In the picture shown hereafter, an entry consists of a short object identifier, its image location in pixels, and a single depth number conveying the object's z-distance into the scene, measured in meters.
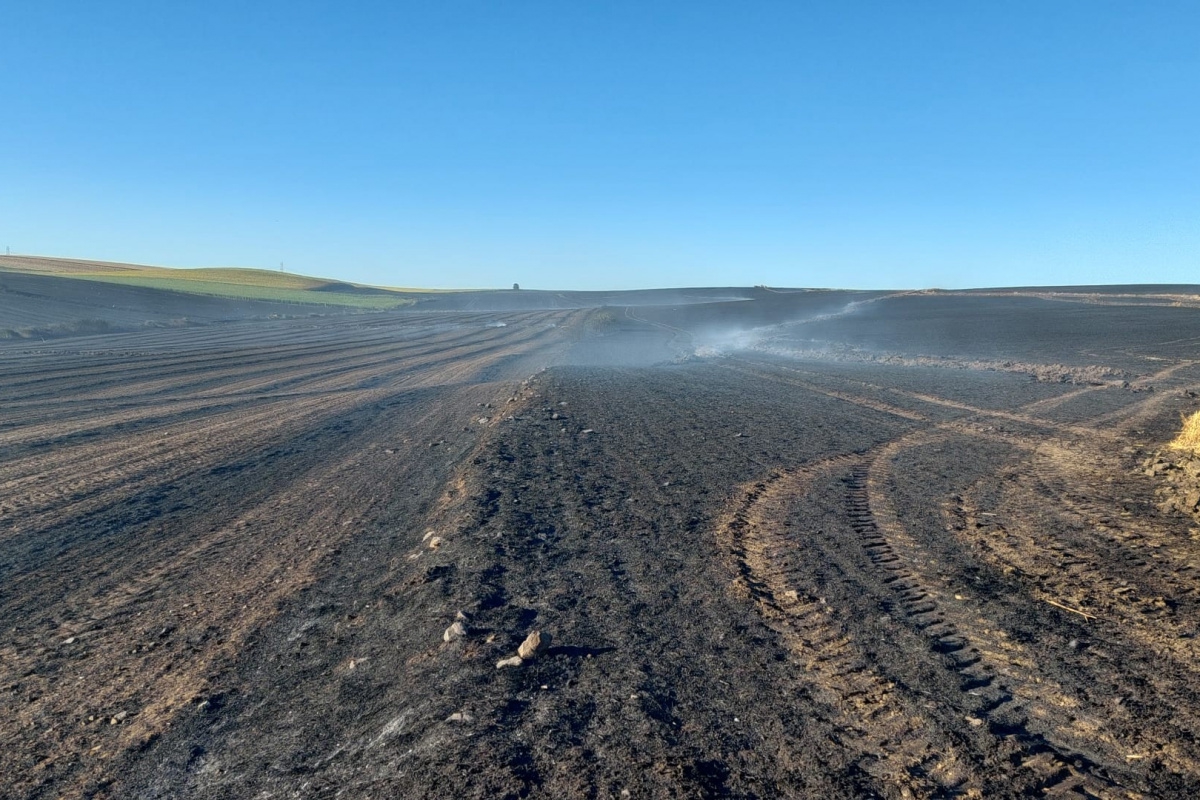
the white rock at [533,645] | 4.80
